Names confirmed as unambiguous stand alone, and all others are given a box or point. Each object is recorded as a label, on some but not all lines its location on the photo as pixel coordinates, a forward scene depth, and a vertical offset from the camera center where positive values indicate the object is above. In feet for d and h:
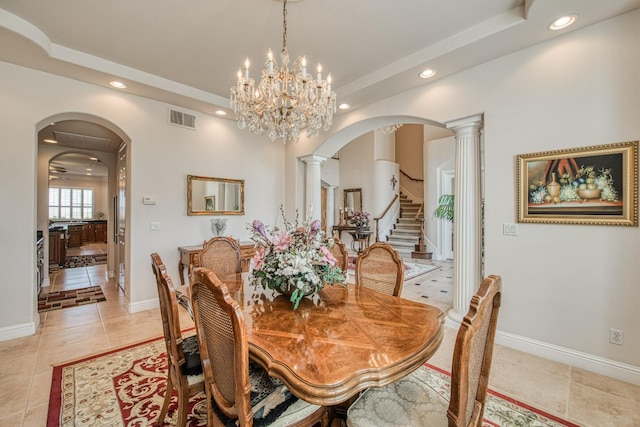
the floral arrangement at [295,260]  5.41 -0.95
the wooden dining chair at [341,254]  9.07 -1.33
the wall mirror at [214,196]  13.65 +0.98
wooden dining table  3.39 -1.94
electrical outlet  7.24 -3.24
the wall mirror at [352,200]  30.81 +1.57
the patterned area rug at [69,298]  12.79 -4.18
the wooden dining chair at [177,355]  4.73 -2.60
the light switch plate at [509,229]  8.84 -0.49
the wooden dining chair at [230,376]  3.31 -2.18
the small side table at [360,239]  27.11 -2.49
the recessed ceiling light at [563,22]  7.20 +5.16
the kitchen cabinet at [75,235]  32.17 -2.42
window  38.42 +1.69
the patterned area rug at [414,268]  18.82 -4.11
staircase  26.73 -1.96
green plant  21.38 +0.47
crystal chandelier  7.64 +3.36
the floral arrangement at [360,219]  27.36 -0.50
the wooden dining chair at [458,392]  3.06 -2.44
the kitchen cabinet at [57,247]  22.22 -2.59
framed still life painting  7.06 +0.79
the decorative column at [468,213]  10.06 +0.03
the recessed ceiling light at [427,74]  10.01 +5.18
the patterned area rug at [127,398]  5.87 -4.35
